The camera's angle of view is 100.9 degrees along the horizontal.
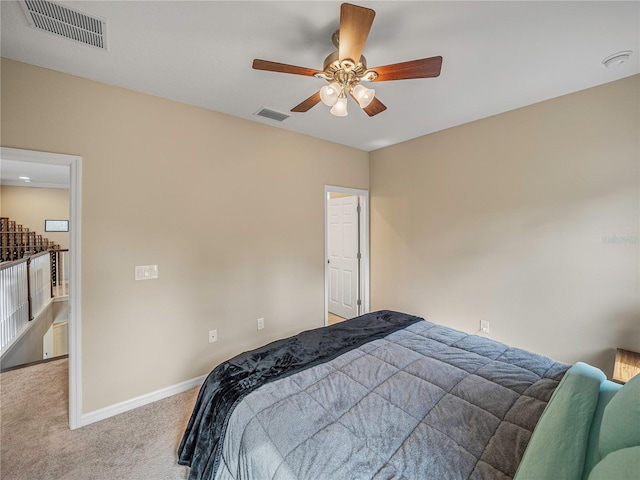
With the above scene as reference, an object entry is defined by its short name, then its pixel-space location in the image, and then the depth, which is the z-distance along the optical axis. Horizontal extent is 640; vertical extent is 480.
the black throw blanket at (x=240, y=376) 1.34
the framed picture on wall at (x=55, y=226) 7.14
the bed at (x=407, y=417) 0.84
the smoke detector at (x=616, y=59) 1.80
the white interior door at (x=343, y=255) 4.21
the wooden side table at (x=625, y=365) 1.72
